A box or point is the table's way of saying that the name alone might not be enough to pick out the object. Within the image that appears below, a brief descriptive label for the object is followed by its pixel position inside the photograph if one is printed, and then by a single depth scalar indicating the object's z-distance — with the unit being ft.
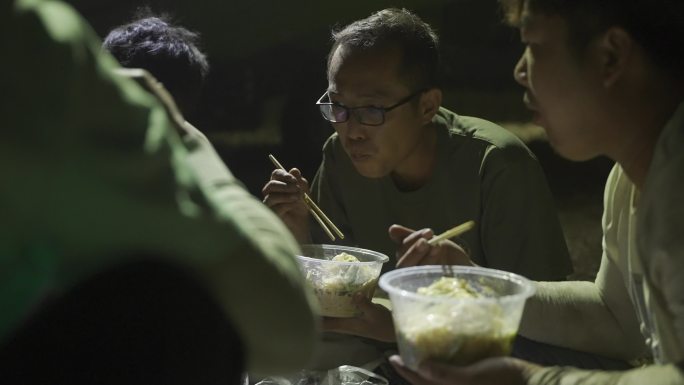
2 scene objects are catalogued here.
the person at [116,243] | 3.36
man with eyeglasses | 8.41
